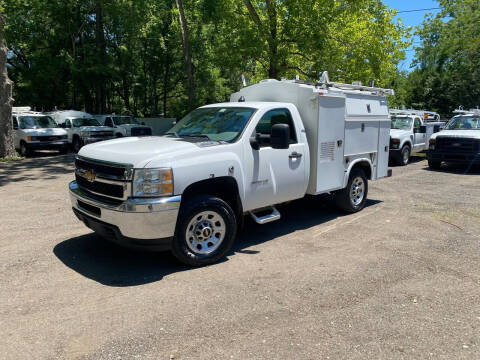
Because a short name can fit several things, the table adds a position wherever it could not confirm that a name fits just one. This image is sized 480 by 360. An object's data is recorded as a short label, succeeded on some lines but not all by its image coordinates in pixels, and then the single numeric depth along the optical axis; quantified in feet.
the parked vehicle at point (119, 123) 65.77
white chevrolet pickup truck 14.51
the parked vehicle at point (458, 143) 41.52
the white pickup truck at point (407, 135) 48.01
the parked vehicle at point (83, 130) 61.57
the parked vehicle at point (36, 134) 55.21
